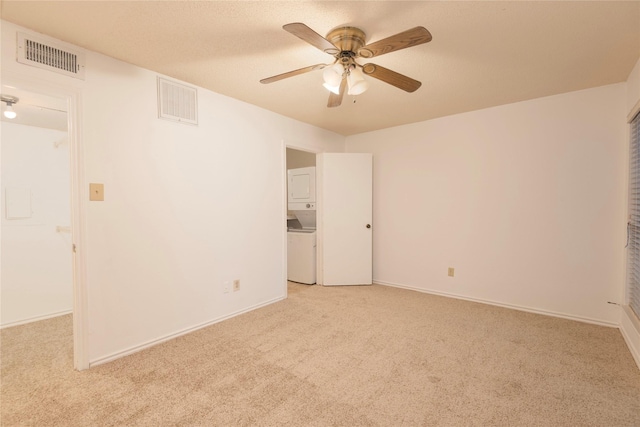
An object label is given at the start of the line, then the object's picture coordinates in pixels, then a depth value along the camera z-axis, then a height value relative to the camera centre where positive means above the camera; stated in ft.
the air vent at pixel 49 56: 5.94 +3.15
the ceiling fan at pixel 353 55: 5.11 +2.86
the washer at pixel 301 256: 14.05 -2.55
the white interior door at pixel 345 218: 13.73 -0.66
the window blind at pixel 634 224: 7.86 -0.53
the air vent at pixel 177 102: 8.00 +2.91
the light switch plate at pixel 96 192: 6.81 +0.26
